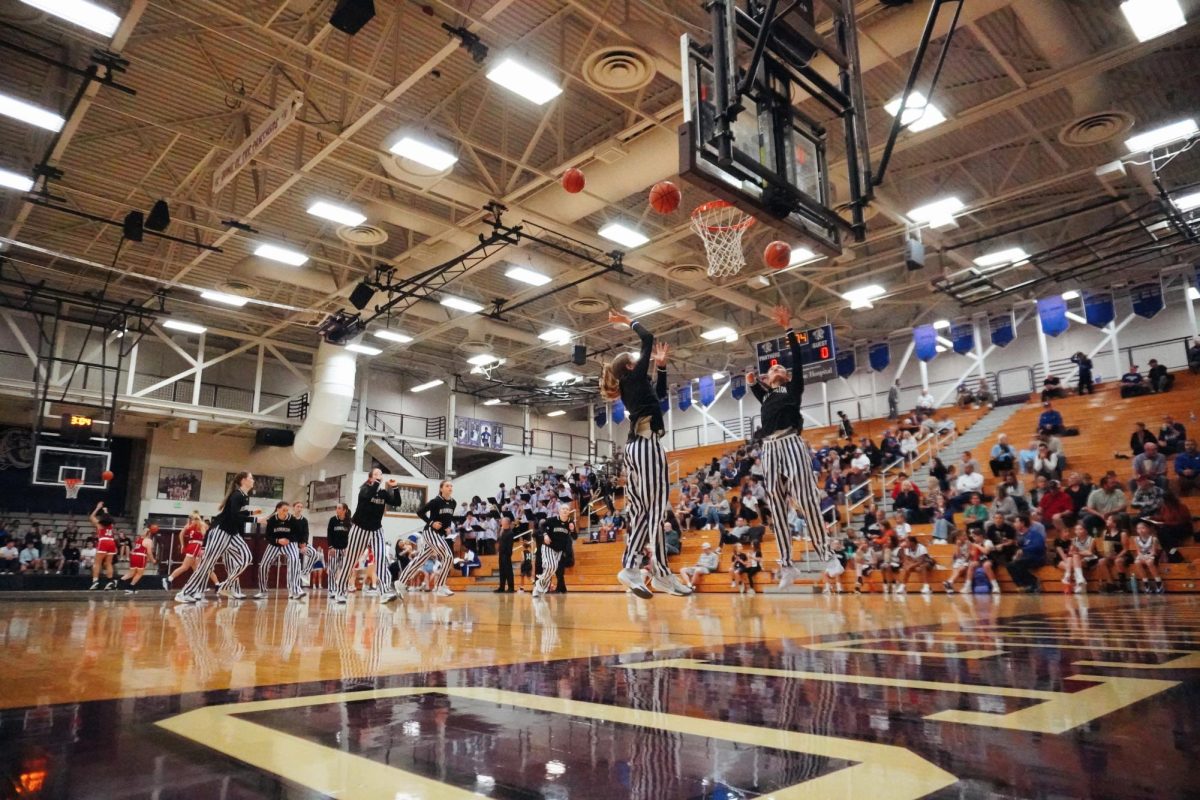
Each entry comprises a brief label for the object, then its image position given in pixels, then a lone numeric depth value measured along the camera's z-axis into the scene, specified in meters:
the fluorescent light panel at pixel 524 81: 9.76
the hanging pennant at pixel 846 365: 20.86
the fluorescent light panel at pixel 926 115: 11.02
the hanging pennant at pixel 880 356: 22.02
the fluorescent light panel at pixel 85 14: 8.32
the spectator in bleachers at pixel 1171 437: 12.44
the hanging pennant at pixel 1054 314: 17.16
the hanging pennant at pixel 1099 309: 17.41
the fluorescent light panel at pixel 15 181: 11.94
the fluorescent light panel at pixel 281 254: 15.30
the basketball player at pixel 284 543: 12.51
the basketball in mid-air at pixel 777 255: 8.25
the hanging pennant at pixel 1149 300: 17.38
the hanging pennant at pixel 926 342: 19.36
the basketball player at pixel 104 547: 14.94
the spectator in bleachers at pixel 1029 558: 10.78
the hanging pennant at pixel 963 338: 21.21
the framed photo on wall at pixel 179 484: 22.55
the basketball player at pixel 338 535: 11.77
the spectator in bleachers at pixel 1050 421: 15.59
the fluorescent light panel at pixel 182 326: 18.89
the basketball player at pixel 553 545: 13.45
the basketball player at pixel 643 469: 5.18
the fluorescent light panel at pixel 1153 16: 9.03
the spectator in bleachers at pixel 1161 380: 16.38
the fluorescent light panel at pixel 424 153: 10.98
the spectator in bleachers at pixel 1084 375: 18.17
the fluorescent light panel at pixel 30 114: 9.91
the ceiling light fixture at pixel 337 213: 13.23
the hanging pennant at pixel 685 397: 24.03
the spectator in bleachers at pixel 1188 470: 11.49
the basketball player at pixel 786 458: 6.20
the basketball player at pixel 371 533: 9.43
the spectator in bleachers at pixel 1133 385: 16.64
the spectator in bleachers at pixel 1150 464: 11.52
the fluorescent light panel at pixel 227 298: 17.05
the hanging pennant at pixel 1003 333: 19.28
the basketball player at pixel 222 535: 9.99
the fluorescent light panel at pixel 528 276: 16.62
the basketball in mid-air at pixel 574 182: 9.89
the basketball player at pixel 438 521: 8.99
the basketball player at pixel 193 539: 14.08
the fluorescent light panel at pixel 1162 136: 11.79
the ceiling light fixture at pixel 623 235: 14.28
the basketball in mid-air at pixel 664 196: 7.78
